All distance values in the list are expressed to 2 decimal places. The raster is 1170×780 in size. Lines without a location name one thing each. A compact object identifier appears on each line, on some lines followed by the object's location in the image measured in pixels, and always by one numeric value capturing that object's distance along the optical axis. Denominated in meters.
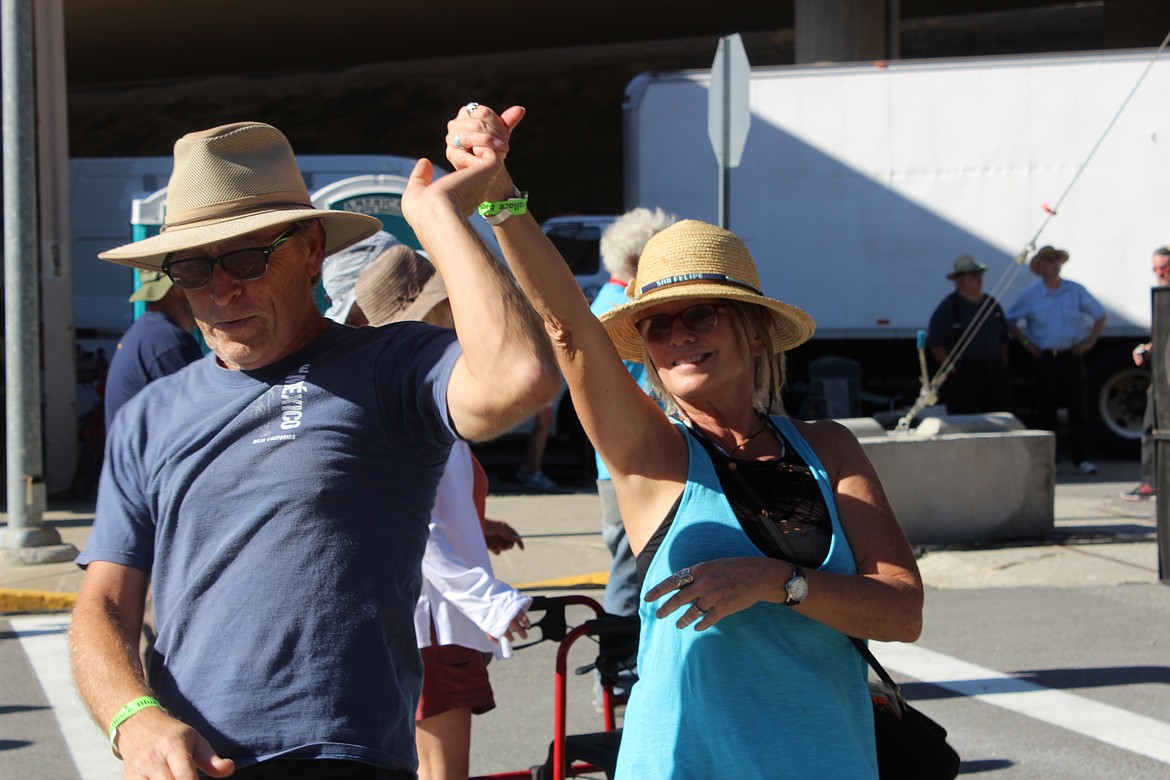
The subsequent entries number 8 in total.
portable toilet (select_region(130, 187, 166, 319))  9.91
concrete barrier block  8.80
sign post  7.90
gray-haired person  5.45
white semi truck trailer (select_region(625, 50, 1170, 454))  14.10
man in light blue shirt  12.91
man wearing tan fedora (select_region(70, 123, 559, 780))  2.05
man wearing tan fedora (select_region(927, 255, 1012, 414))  11.98
